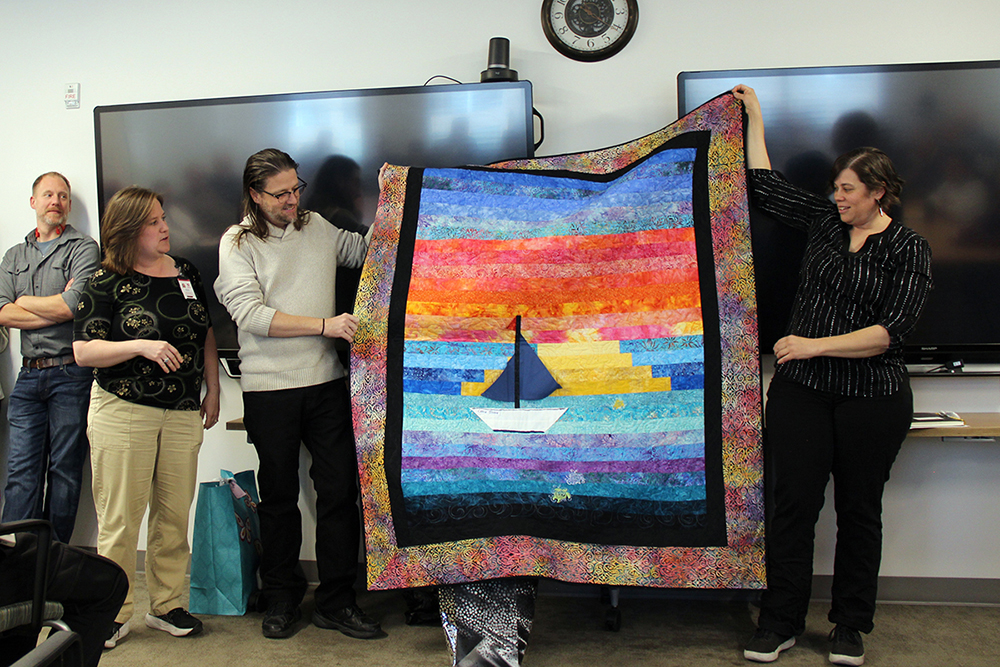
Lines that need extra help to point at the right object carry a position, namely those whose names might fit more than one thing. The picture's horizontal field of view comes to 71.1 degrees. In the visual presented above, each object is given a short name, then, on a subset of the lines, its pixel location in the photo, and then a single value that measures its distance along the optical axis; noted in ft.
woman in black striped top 6.32
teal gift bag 8.01
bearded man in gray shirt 8.59
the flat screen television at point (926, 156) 7.55
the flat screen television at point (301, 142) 8.25
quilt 6.48
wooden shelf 7.06
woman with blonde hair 7.12
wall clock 8.22
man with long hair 7.22
